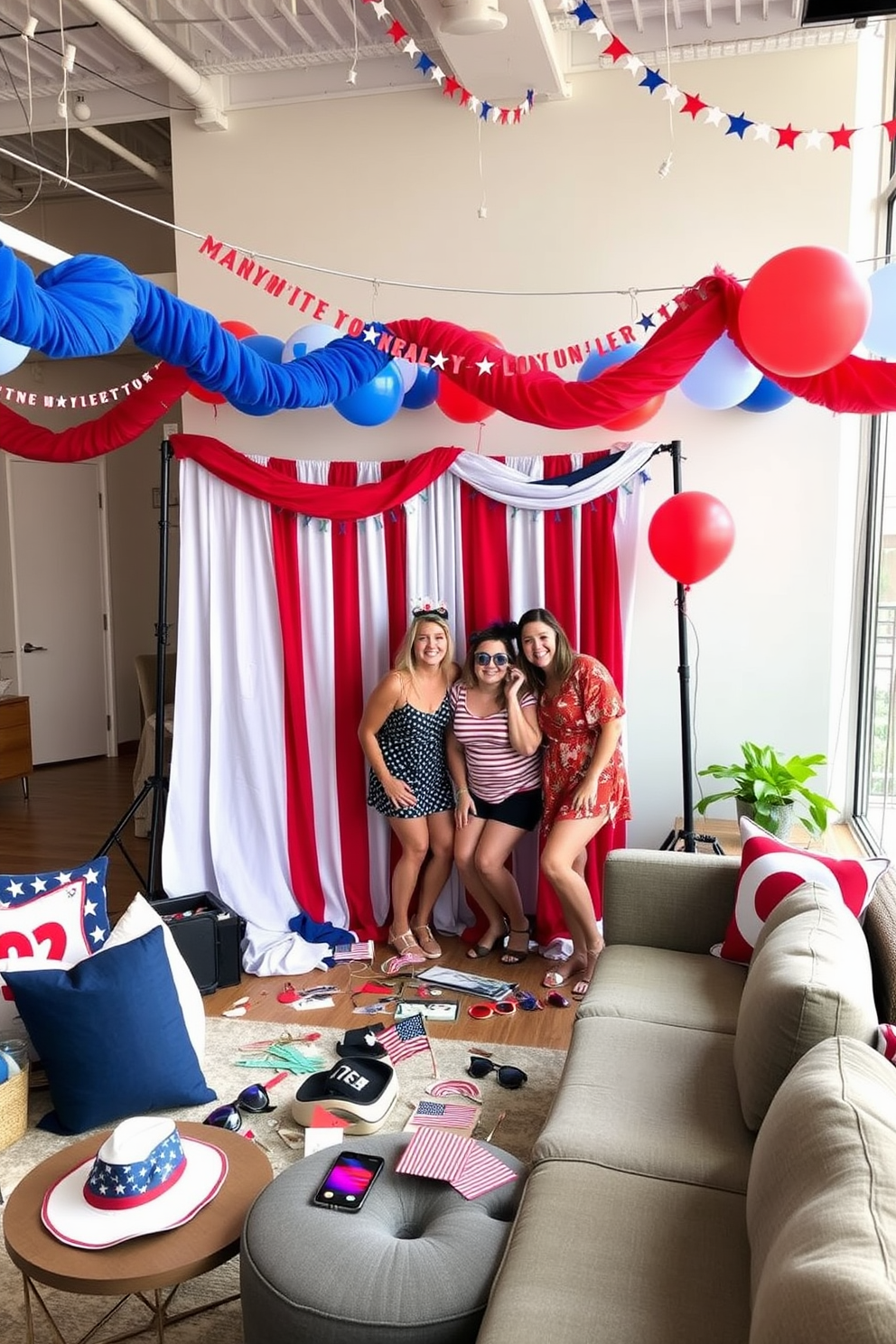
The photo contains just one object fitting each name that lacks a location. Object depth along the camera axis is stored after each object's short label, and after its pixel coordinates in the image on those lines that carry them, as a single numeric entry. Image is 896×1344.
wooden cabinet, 6.82
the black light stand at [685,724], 3.85
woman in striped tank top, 4.01
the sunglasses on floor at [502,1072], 3.11
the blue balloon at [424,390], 4.17
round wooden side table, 1.80
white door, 7.69
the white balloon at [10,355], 3.08
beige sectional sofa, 1.32
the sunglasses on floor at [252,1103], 2.85
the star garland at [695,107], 2.46
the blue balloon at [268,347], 4.17
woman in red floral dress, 3.84
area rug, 2.20
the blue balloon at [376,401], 3.93
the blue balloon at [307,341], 3.92
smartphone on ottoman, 1.97
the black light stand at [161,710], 4.18
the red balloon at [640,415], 3.92
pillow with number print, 2.96
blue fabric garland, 2.29
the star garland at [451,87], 2.72
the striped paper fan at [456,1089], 3.07
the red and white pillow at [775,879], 2.74
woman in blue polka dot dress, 4.11
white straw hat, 1.91
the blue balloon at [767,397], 3.90
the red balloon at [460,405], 4.06
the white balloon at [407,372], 4.04
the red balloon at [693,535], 3.59
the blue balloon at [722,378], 3.53
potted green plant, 3.73
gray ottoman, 1.69
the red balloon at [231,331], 4.27
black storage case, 3.76
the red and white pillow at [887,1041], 2.01
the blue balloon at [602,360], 3.78
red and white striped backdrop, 4.33
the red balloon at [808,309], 2.69
